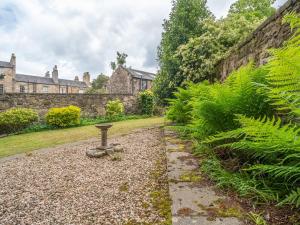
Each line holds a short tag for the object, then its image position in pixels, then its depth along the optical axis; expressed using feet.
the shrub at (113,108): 47.37
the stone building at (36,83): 115.03
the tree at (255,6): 49.75
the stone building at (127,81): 85.61
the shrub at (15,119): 33.24
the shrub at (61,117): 37.19
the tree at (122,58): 120.98
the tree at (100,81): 150.71
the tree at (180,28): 32.81
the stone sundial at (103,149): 14.78
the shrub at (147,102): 55.72
